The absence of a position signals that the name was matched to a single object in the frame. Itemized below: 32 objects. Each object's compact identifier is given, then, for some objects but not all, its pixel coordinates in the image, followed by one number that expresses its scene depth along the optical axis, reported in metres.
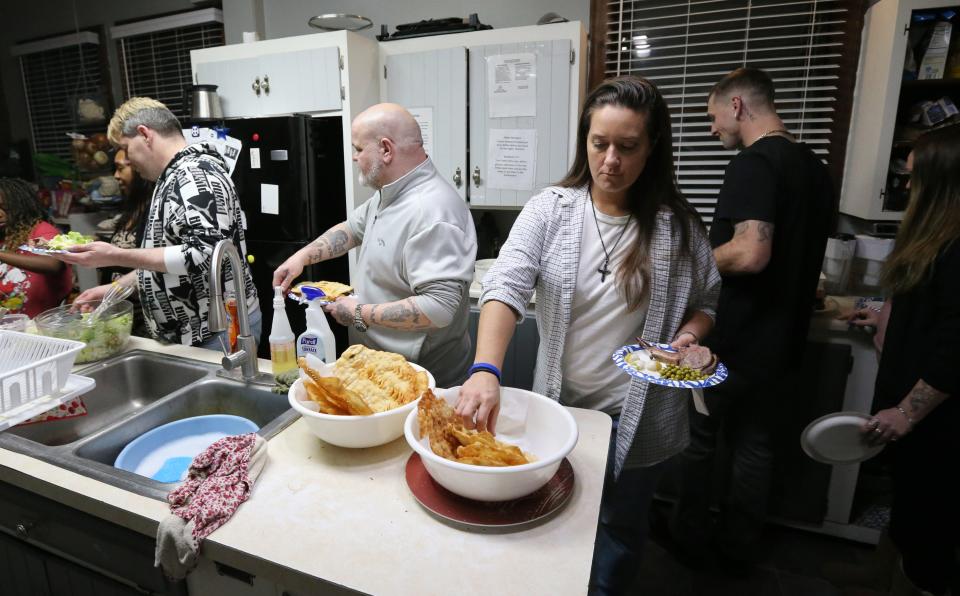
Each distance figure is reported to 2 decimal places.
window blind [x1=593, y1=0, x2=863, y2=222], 2.41
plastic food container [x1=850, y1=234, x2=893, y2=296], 2.28
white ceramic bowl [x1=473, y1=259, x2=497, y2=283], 2.77
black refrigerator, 2.76
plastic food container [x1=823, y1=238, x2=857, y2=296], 2.35
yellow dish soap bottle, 1.41
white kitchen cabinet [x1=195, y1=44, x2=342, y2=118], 2.75
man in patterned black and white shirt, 1.67
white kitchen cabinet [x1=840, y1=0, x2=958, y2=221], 2.07
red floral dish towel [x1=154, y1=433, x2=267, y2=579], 0.88
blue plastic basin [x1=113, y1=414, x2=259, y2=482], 1.24
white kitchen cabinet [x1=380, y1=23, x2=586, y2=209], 2.58
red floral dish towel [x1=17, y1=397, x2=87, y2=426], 1.30
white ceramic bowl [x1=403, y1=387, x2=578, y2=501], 0.85
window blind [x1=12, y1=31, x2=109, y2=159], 4.16
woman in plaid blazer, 1.19
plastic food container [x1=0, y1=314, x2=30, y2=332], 1.61
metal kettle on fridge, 2.92
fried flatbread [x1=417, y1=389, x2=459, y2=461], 0.93
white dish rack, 1.22
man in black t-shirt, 1.78
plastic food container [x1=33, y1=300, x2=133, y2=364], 1.59
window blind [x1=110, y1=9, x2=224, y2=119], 3.77
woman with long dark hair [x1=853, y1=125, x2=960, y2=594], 1.44
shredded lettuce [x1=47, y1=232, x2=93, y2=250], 1.72
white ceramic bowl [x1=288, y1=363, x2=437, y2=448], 1.04
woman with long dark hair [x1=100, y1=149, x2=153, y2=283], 2.52
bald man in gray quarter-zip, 1.51
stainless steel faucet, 1.32
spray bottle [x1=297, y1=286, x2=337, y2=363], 1.43
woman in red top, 2.28
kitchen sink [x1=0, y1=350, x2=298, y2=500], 1.11
